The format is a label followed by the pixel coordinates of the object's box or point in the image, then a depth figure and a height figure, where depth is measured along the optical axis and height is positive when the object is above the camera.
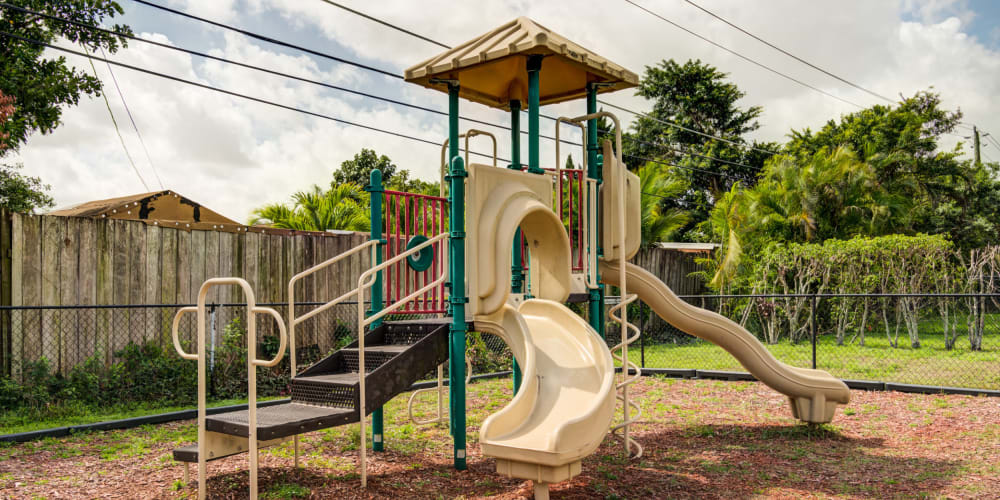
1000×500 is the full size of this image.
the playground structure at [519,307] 4.52 -0.37
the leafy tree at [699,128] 29.06 +5.72
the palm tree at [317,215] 15.97 +1.12
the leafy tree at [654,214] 16.70 +1.16
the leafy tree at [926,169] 22.16 +3.04
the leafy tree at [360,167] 33.62 +4.71
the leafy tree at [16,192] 16.41 +1.80
